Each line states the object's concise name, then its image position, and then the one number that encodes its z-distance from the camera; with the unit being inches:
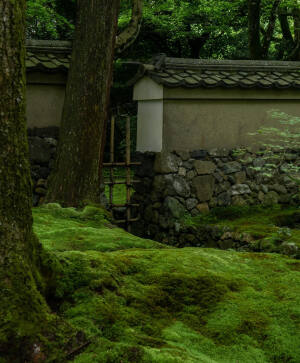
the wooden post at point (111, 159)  345.1
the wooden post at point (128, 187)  349.1
